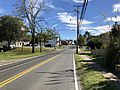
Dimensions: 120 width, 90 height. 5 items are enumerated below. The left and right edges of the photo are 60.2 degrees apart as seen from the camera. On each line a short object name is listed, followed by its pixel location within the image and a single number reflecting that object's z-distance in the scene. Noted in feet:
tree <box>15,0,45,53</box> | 84.65
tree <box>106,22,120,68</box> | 29.45
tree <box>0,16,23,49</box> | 111.18
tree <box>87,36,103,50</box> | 84.18
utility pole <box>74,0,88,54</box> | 80.32
